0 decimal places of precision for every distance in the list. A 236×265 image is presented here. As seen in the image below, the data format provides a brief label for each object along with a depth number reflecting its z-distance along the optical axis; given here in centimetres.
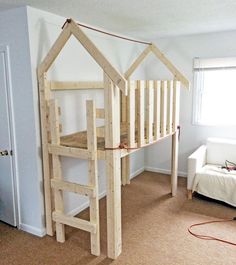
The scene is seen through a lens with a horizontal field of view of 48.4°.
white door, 264
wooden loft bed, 223
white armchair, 333
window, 394
